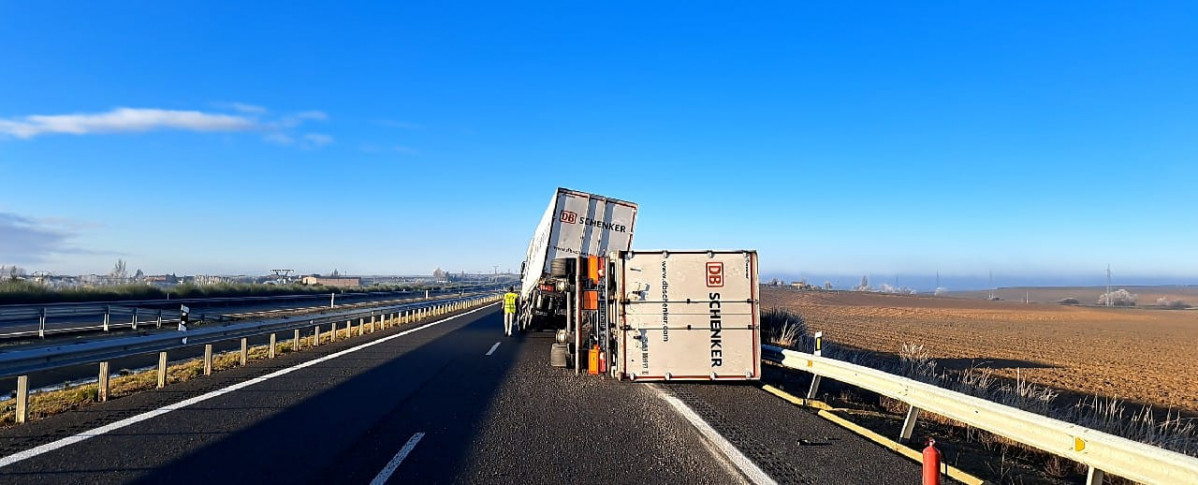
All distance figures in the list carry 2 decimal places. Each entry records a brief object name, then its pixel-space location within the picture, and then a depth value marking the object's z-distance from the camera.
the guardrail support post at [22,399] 8.28
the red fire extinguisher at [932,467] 4.71
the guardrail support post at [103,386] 9.73
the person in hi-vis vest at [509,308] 23.47
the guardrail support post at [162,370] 10.89
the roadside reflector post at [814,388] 10.05
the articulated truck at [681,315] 10.57
